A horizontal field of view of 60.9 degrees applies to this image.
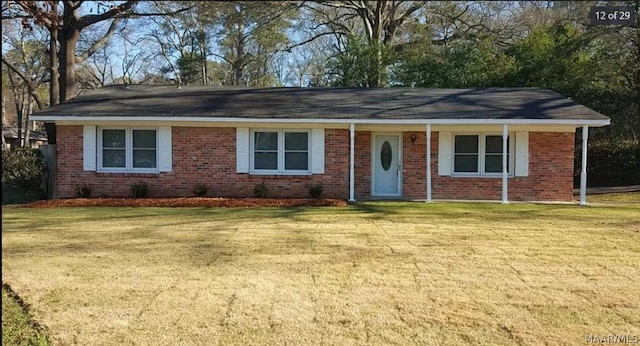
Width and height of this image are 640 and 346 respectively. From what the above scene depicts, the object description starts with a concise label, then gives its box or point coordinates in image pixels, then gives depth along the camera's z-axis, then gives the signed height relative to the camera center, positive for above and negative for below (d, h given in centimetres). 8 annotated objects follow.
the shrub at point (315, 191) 1496 -75
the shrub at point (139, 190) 1497 -76
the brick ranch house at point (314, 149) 1481 +41
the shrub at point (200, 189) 1500 -73
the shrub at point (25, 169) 1491 -20
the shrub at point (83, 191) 1490 -79
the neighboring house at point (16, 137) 4309 +216
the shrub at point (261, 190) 1495 -74
